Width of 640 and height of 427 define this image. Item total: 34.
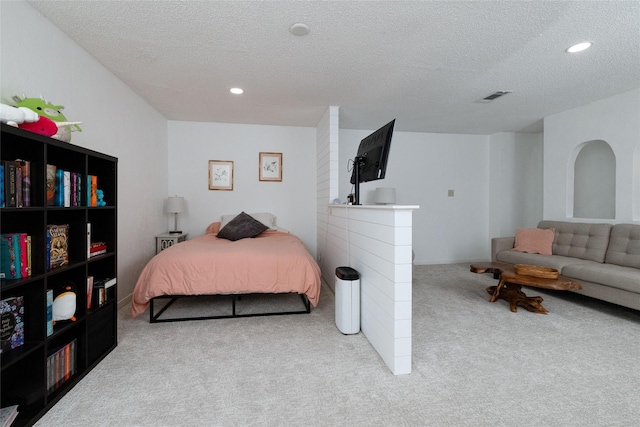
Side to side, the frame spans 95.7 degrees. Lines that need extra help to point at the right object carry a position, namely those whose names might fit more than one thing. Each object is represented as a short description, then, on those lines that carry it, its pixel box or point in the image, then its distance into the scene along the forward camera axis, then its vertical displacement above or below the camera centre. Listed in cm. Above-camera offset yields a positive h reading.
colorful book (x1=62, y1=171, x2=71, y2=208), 167 +13
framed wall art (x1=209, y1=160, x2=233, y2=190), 457 +54
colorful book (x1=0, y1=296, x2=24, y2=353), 133 -55
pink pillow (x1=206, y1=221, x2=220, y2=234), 430 -29
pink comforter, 252 -58
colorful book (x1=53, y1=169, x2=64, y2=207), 164 +11
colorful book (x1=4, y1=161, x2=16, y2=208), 132 +12
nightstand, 383 -42
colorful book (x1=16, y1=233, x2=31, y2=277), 141 -22
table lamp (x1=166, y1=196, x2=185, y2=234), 407 +5
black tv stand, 275 +36
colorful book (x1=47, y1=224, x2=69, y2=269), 159 -21
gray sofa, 272 -59
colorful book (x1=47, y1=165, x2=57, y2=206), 158 +14
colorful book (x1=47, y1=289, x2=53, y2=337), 155 -56
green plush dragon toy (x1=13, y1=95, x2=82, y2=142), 166 +59
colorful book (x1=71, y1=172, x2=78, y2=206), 174 +12
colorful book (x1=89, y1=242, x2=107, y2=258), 193 -27
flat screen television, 226 +44
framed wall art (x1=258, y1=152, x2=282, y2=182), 468 +68
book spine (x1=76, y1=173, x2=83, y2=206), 179 +12
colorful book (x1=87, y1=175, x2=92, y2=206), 185 +12
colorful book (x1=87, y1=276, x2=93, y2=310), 189 -53
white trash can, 236 -77
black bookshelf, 143 -40
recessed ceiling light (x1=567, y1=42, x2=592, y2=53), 227 +129
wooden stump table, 273 -74
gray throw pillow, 358 -25
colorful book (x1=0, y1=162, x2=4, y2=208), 129 +11
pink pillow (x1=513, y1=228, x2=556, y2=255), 378 -42
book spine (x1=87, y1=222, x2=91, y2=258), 185 -20
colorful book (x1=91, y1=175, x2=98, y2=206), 191 +12
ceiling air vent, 328 +133
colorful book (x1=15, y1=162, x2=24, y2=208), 137 +11
